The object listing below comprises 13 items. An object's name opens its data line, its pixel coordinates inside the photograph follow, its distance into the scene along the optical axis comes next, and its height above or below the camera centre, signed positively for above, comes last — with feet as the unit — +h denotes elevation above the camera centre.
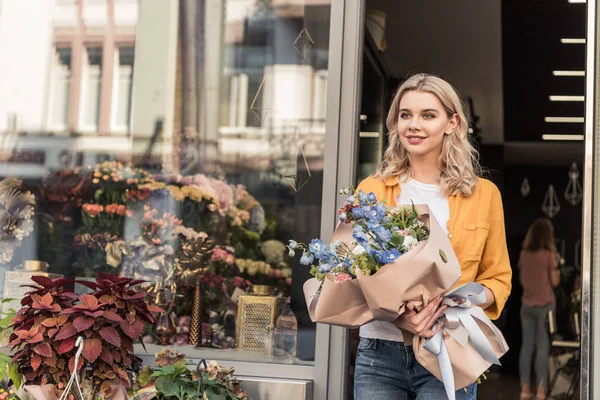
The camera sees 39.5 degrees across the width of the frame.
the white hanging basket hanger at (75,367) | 8.21 -1.42
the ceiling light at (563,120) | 29.38 +4.54
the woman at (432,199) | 7.54 +0.41
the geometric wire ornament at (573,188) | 32.71 +2.35
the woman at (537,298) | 24.16 -1.54
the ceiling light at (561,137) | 31.76 +4.20
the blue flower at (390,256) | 6.61 -0.13
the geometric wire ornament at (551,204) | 32.91 +1.71
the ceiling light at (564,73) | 24.51 +5.24
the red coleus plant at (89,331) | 8.95 -1.13
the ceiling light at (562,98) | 27.12 +4.88
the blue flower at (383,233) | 6.64 +0.05
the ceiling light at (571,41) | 20.89 +5.36
